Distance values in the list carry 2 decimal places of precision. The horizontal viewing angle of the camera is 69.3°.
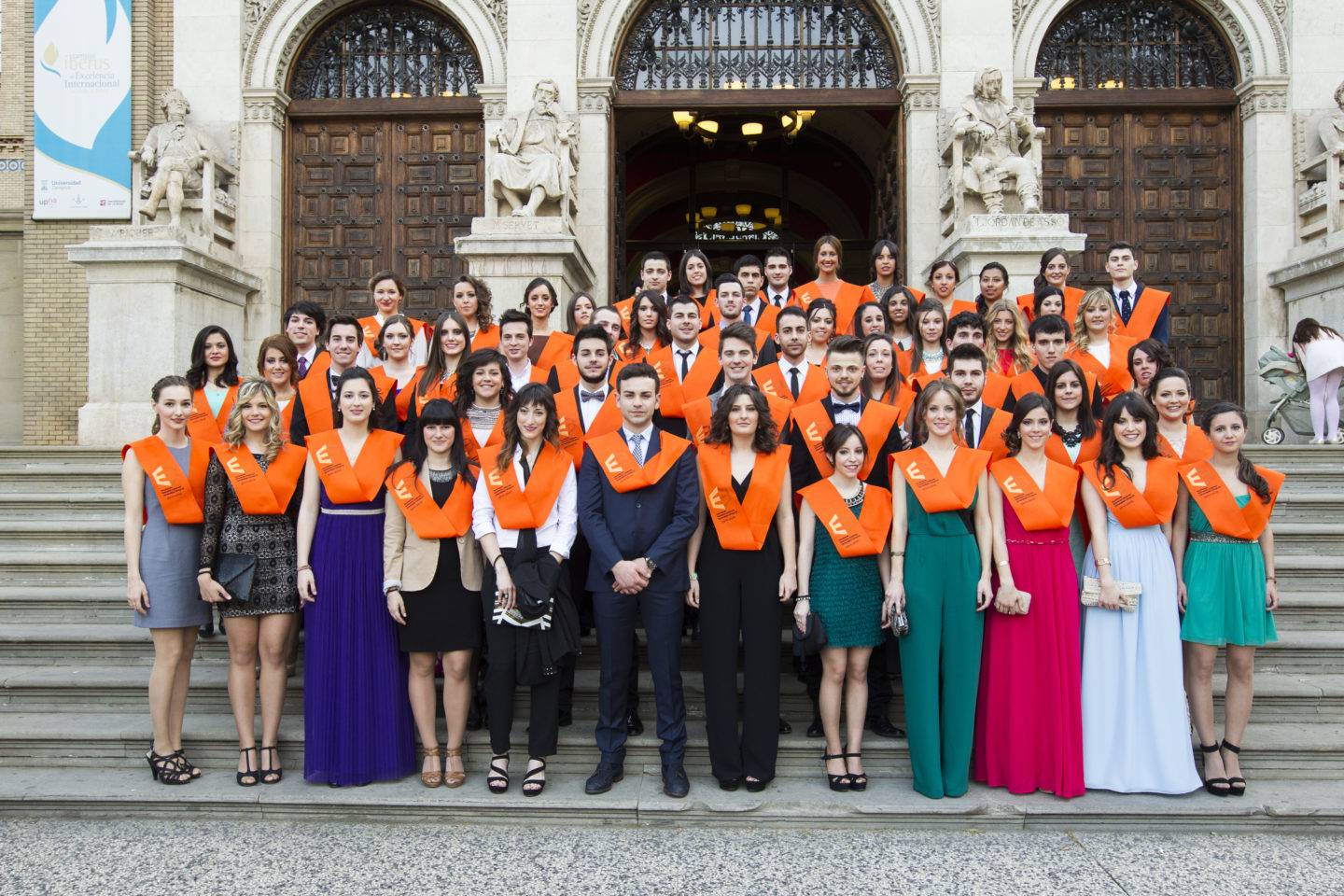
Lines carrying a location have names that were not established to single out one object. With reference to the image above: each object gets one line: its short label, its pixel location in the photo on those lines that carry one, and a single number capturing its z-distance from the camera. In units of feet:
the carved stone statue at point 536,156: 35.94
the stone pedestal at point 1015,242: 33.78
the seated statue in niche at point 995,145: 35.14
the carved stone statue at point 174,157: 36.55
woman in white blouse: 15.74
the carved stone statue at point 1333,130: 36.73
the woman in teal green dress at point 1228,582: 15.80
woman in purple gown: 16.22
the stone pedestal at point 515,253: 34.83
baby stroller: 31.68
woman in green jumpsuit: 15.74
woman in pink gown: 15.74
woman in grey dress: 16.35
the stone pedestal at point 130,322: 32.83
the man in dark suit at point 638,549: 15.89
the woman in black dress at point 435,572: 16.06
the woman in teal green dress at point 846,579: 15.92
